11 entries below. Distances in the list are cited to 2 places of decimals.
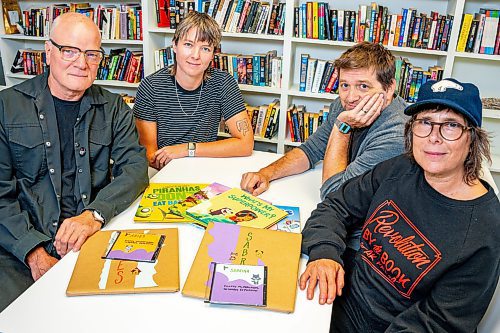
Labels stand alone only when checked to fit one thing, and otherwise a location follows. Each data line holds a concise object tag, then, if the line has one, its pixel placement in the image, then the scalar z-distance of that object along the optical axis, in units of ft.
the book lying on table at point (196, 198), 4.85
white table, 3.29
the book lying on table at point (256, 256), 3.65
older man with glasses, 4.83
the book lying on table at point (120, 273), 3.61
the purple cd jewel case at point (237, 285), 3.54
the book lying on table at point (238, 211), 4.71
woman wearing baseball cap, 3.63
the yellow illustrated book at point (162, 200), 4.77
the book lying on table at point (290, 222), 4.70
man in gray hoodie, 5.13
